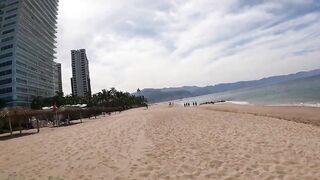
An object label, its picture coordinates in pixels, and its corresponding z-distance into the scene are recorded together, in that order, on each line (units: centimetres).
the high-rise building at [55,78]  8159
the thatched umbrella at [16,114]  1490
